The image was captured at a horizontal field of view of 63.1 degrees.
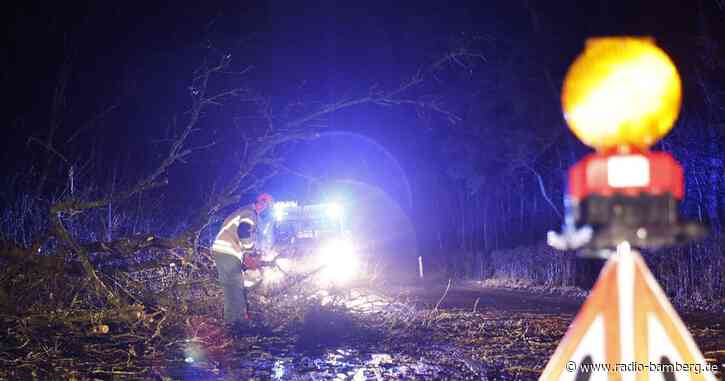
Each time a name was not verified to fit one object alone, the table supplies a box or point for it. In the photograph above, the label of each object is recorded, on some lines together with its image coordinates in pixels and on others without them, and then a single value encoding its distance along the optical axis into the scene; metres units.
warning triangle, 2.91
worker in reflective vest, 7.66
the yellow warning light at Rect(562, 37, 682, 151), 2.82
